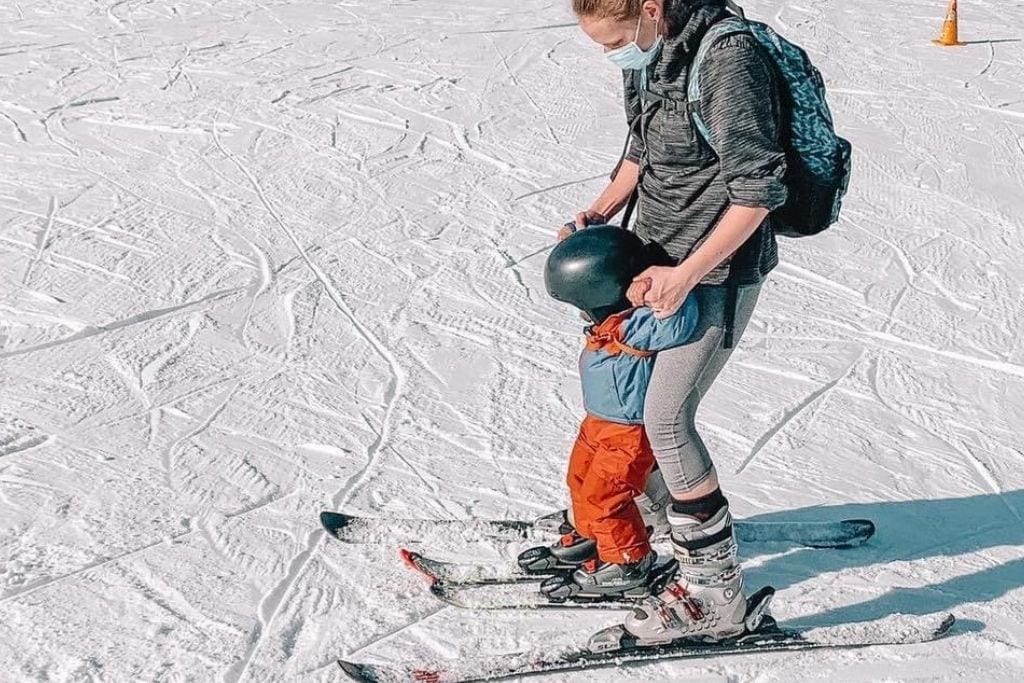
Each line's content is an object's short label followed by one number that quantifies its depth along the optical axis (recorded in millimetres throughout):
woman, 2557
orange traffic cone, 9727
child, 2881
